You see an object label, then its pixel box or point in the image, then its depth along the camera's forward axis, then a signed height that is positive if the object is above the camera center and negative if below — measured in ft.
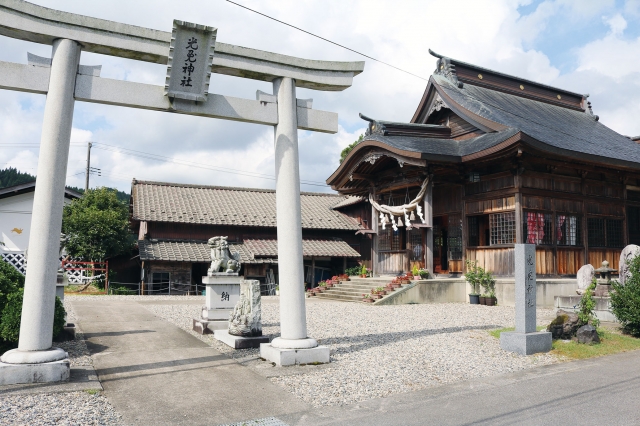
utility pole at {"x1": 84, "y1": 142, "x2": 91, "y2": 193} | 117.29 +24.03
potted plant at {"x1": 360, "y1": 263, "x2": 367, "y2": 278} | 71.96 -0.22
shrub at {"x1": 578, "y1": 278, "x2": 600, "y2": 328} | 32.01 -2.14
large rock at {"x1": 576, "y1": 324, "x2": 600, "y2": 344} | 30.81 -3.62
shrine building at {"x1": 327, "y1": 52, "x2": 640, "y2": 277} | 55.11 +11.78
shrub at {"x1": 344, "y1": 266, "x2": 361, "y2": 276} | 84.48 -0.04
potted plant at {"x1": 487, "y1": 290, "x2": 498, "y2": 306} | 54.75 -2.82
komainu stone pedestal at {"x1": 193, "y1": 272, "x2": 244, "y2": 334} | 35.60 -2.53
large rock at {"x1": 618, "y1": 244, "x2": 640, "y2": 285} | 38.22 +1.60
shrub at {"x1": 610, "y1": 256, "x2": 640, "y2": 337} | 32.94 -1.58
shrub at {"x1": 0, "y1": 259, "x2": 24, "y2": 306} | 26.40 -1.07
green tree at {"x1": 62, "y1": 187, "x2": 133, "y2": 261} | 78.33 +5.28
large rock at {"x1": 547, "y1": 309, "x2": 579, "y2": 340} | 32.12 -3.28
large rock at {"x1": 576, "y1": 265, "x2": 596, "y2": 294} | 44.60 +0.10
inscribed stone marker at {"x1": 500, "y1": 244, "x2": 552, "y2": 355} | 29.07 -2.36
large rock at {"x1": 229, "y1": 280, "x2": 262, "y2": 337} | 29.99 -2.76
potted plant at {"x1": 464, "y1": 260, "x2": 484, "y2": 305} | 56.39 -0.68
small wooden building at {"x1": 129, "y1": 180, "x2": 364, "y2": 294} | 79.51 +6.36
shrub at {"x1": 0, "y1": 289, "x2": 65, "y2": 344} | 24.90 -2.88
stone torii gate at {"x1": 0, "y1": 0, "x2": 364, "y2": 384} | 21.25 +8.06
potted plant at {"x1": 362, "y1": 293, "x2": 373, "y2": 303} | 57.70 -3.20
